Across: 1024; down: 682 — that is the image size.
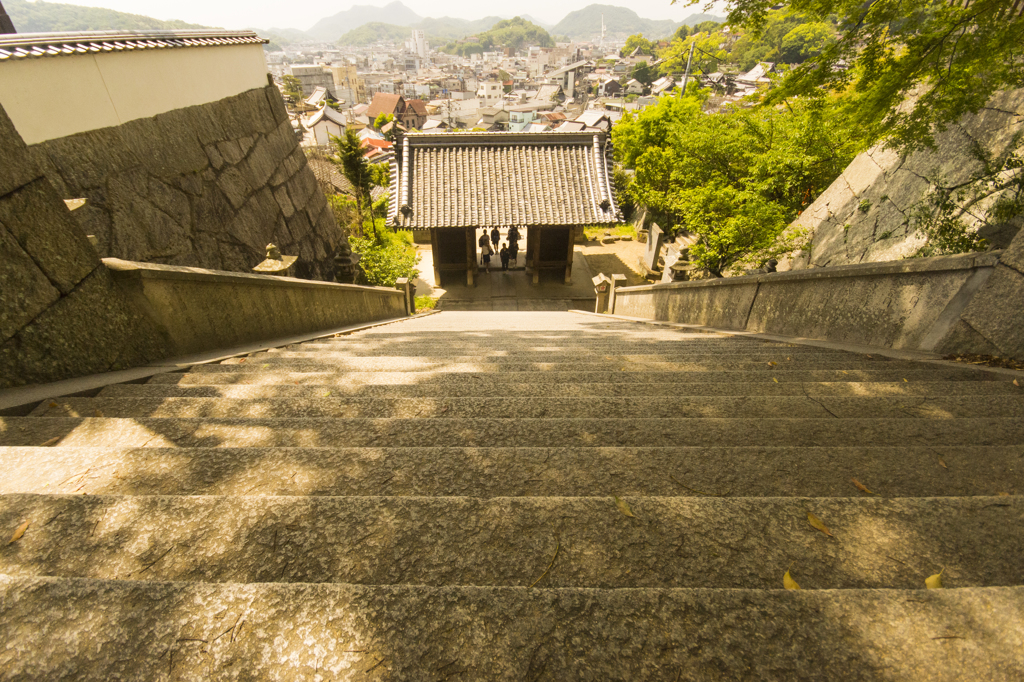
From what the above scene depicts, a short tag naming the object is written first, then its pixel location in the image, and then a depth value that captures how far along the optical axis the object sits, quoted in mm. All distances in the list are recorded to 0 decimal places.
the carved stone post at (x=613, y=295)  11461
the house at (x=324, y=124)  59469
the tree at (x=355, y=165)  18438
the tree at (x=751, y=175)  8789
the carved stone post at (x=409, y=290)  10961
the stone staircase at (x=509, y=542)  913
